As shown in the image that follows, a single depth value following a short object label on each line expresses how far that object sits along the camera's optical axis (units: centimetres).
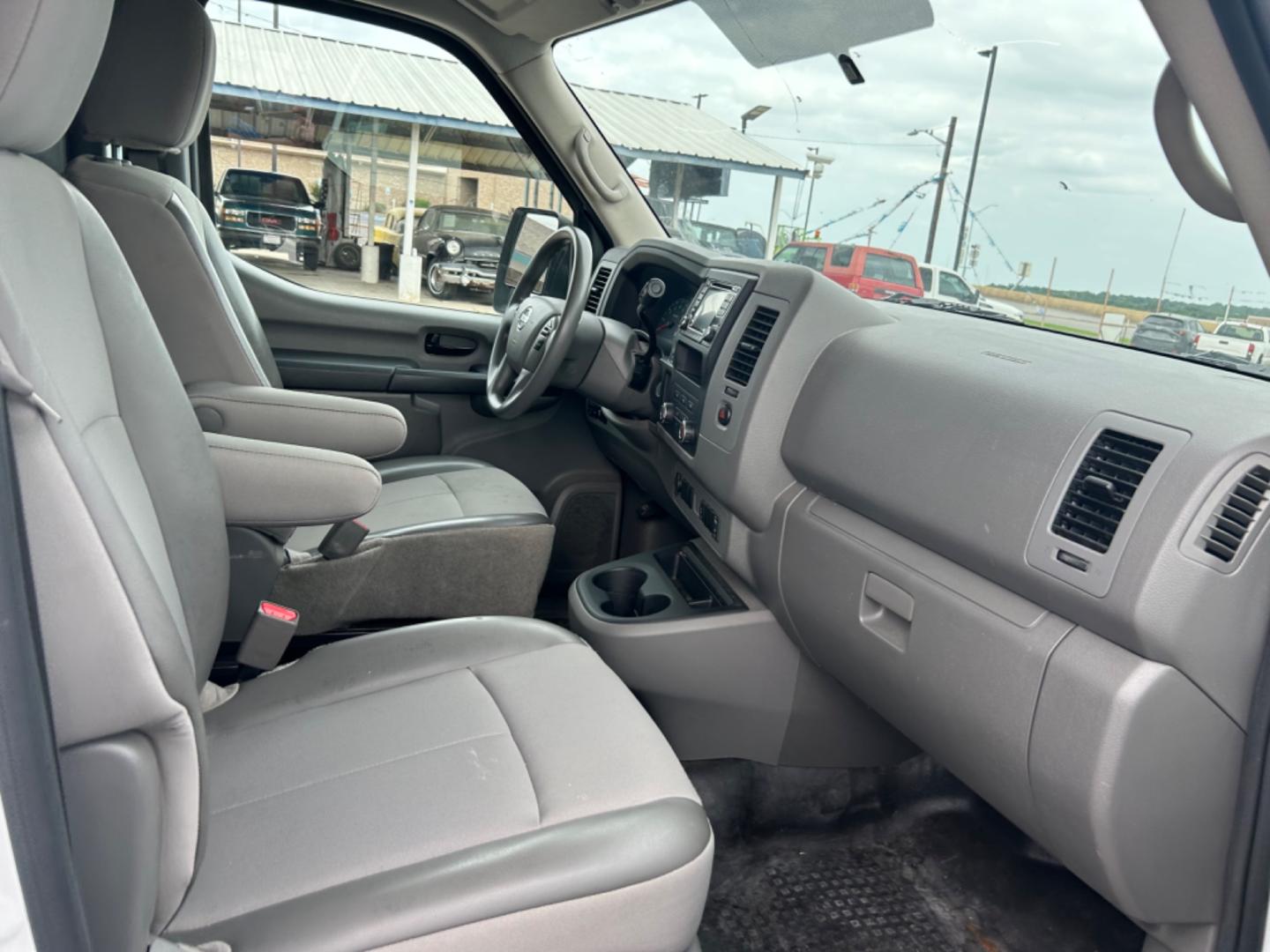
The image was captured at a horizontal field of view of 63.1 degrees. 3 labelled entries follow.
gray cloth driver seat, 193
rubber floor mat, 165
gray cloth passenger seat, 79
